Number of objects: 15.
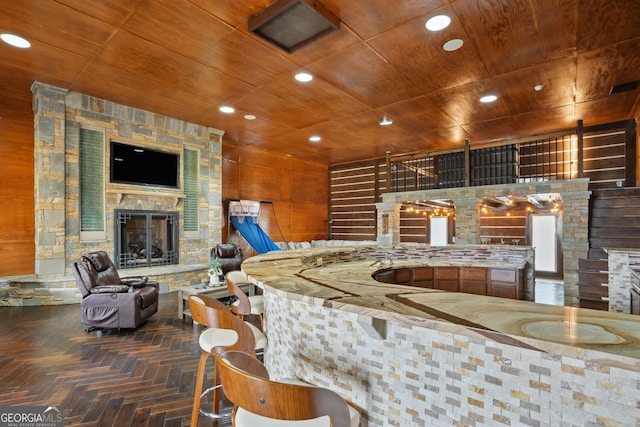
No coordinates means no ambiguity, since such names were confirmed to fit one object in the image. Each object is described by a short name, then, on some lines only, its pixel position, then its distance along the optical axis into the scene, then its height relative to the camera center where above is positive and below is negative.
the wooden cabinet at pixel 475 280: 4.23 -0.86
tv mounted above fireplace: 6.07 +1.01
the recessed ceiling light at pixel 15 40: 3.73 +2.10
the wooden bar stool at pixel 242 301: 2.57 -0.72
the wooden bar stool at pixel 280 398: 1.00 -0.59
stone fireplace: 5.18 +0.25
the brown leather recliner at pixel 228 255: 6.91 -0.87
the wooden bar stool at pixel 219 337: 1.94 -0.78
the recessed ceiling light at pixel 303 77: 4.59 +2.05
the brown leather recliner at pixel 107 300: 3.99 -1.06
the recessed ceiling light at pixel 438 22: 3.33 +2.06
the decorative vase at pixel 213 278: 4.98 -0.96
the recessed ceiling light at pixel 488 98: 5.41 +2.02
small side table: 4.54 -1.11
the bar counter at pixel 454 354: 1.02 -0.55
